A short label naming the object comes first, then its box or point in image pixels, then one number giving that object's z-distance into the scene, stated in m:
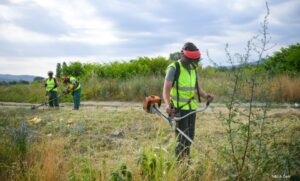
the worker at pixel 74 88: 13.13
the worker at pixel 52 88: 14.75
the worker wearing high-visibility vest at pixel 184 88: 4.88
